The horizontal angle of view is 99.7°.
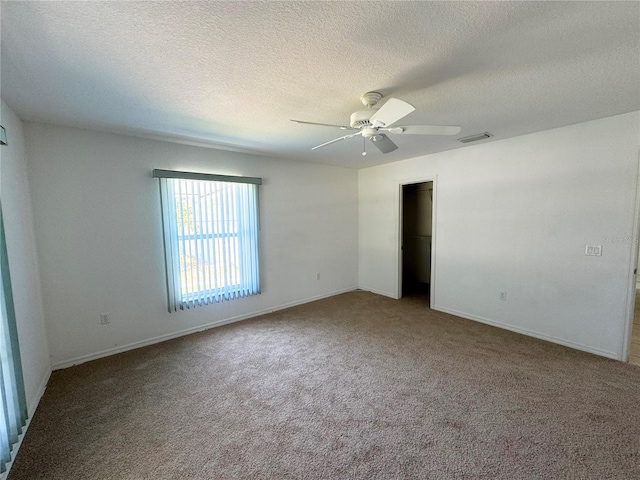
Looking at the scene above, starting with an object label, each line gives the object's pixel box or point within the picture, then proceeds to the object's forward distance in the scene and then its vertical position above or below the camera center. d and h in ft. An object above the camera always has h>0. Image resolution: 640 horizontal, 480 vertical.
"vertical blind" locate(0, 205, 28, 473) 4.95 -3.01
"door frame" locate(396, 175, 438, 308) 13.39 -0.22
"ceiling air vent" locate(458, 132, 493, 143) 10.20 +2.94
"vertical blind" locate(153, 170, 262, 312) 10.46 -0.72
